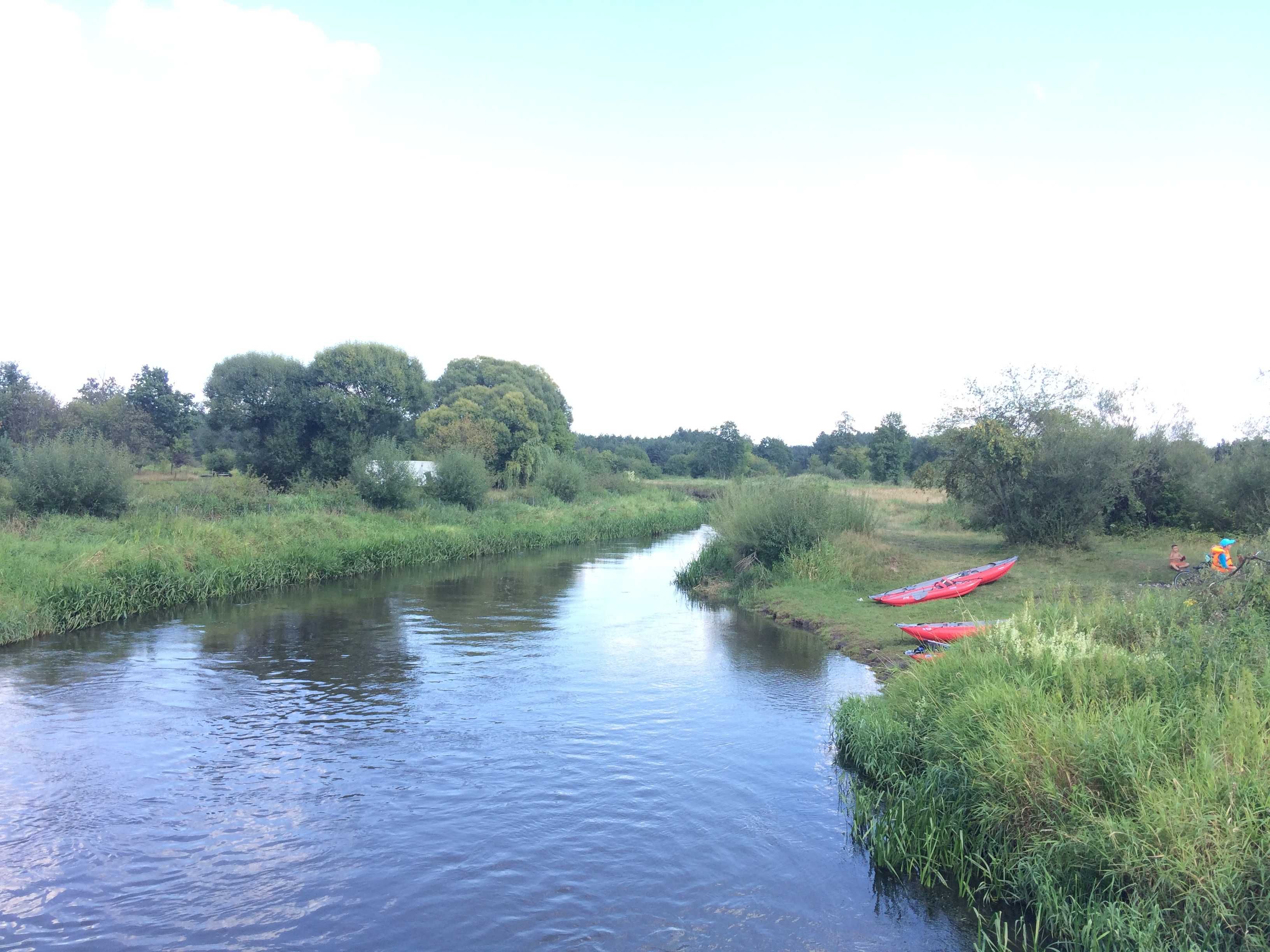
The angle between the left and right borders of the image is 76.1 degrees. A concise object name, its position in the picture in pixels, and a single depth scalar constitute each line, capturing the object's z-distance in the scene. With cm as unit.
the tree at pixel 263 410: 3906
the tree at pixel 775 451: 10212
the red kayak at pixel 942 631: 1325
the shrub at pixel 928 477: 2606
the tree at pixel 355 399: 4025
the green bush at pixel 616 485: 5641
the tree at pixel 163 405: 4716
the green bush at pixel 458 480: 3656
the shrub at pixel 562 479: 4700
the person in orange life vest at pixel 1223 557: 1427
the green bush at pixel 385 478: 3284
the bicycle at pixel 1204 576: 994
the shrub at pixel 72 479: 2148
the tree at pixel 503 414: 4638
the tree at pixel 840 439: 10075
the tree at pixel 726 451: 8650
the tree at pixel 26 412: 3709
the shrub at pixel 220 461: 4047
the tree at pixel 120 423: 4022
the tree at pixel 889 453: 7444
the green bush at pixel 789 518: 2373
